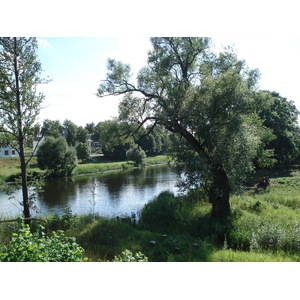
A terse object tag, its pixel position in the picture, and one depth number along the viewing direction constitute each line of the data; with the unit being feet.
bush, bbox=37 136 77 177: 87.15
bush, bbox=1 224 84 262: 10.66
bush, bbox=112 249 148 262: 13.33
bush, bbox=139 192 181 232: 30.42
